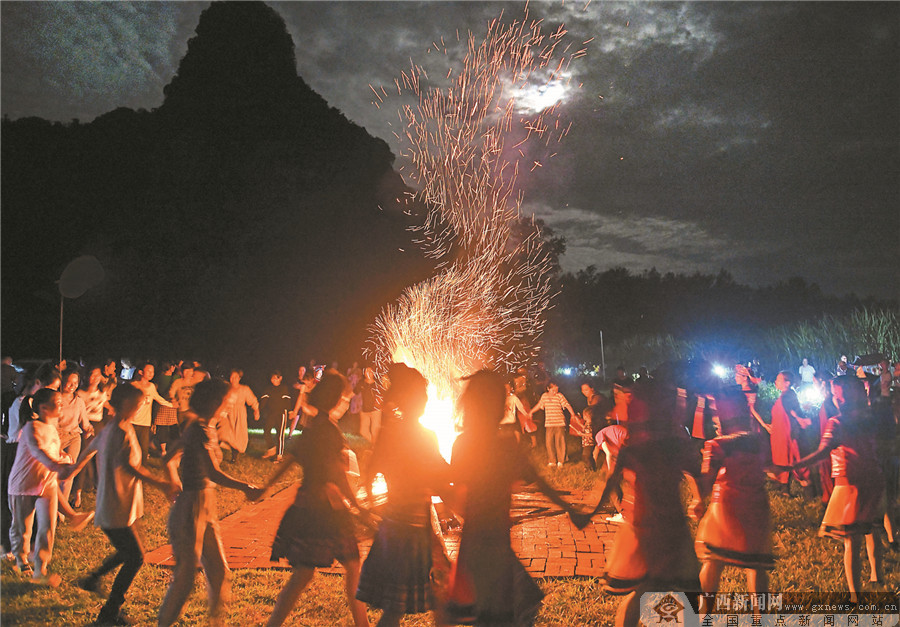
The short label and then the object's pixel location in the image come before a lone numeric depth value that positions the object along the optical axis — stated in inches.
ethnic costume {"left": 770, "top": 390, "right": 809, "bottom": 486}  350.6
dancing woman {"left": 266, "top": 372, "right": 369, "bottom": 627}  165.0
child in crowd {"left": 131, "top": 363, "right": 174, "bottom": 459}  381.7
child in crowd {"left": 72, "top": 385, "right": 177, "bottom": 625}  187.3
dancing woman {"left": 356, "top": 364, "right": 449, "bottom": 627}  148.6
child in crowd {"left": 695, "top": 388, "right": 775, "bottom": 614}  167.5
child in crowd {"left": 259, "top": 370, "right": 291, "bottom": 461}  502.9
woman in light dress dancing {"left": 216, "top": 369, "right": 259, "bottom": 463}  353.7
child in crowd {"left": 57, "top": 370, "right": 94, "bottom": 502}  298.5
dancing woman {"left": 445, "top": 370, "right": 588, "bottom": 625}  137.0
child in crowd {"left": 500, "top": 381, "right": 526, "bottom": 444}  448.5
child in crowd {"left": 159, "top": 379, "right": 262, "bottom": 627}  169.5
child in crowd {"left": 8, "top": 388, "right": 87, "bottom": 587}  225.5
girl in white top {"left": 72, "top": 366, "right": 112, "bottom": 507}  352.3
